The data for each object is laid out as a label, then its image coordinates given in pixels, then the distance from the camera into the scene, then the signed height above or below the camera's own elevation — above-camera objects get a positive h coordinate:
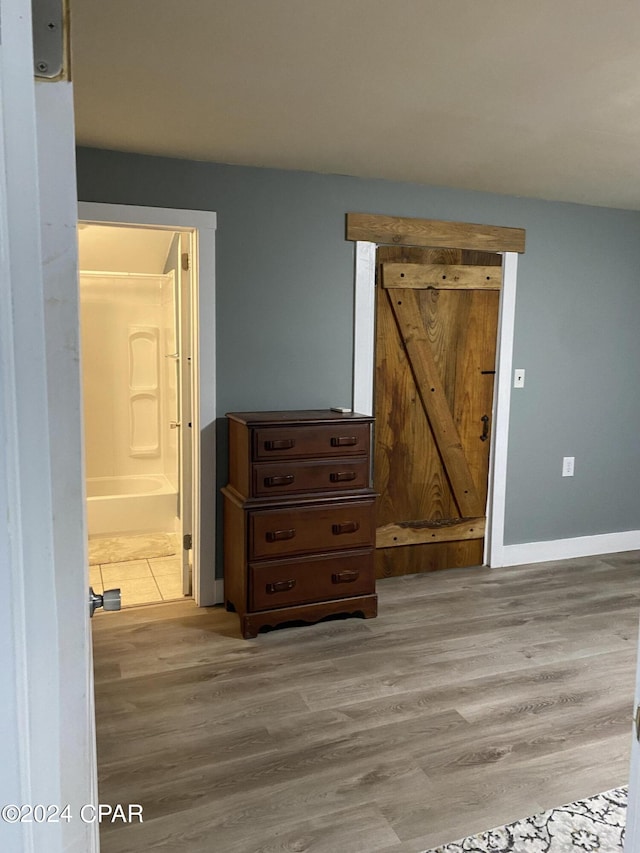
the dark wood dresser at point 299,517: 2.96 -0.78
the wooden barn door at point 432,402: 3.65 -0.26
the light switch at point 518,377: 3.91 -0.11
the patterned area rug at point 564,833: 1.74 -1.34
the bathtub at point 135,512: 4.56 -1.18
